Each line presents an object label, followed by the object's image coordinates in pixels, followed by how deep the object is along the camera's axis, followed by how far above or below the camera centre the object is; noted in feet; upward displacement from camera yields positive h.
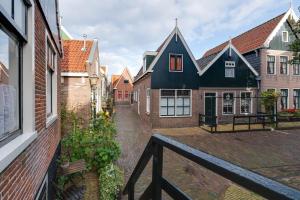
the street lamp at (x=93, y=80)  21.66 +2.85
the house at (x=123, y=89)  99.77 +6.99
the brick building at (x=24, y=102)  4.74 -0.12
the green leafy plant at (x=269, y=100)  34.83 -0.22
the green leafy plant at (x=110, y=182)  10.05 -6.07
